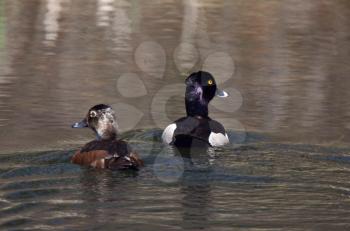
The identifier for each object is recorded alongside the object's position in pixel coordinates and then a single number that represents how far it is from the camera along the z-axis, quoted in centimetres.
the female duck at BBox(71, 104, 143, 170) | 1205
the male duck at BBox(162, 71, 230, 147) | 1388
